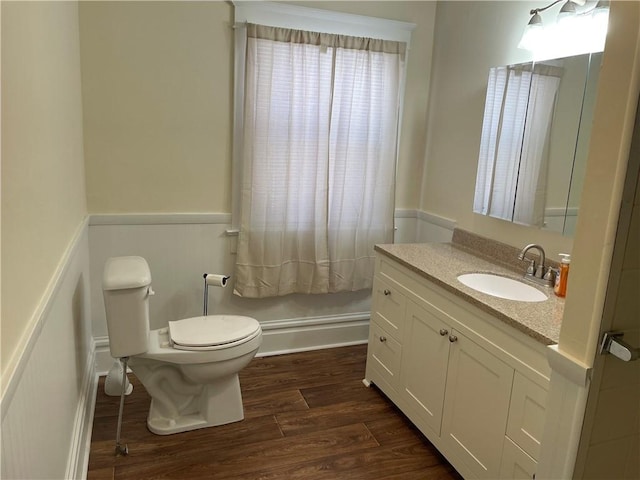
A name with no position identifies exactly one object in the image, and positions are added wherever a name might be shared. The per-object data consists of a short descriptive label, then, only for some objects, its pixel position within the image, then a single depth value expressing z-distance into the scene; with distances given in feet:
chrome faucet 7.07
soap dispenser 6.46
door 3.34
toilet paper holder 8.47
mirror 6.77
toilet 6.68
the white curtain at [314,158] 8.76
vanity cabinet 5.40
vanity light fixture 6.45
